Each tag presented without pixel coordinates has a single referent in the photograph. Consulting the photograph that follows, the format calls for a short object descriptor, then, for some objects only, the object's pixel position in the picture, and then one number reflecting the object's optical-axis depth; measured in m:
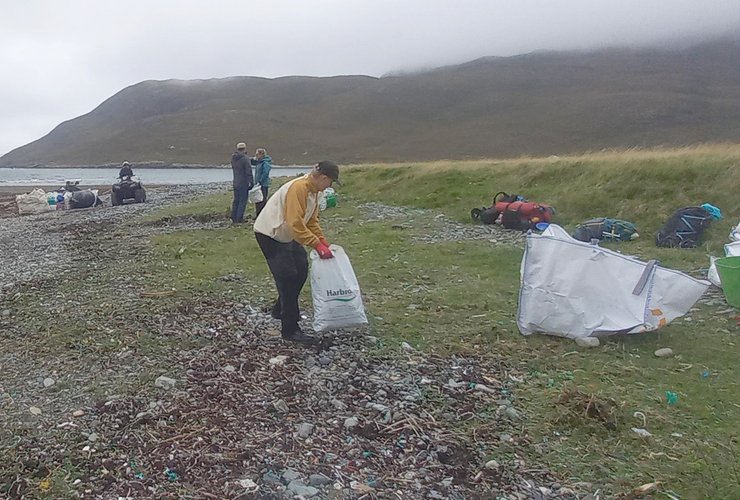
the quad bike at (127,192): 24.19
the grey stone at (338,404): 4.75
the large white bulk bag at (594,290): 5.77
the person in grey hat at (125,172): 24.81
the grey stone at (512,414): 4.57
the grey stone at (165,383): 5.11
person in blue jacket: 16.31
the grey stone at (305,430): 4.32
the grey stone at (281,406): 4.70
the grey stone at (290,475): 3.76
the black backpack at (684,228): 10.77
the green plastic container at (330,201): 19.13
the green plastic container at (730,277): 6.71
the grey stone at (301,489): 3.59
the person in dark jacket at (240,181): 14.98
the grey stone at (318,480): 3.72
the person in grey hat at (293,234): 5.60
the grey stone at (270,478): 3.72
